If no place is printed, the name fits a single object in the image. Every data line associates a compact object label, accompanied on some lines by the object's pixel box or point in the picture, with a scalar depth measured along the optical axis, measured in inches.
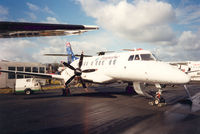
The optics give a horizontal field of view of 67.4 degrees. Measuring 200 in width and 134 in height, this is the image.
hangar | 1014.7
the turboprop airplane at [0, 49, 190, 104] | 379.9
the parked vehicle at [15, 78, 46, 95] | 711.7
